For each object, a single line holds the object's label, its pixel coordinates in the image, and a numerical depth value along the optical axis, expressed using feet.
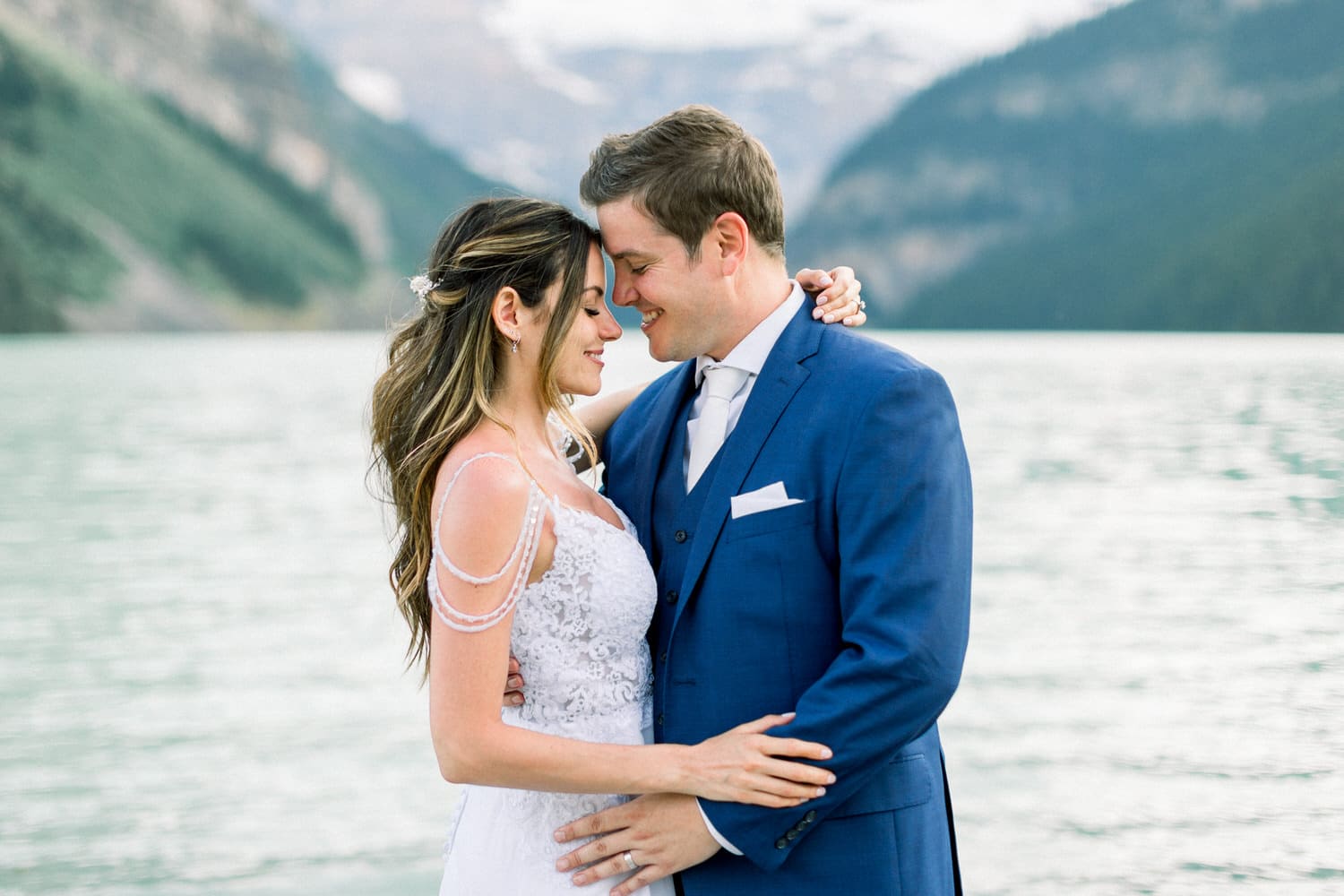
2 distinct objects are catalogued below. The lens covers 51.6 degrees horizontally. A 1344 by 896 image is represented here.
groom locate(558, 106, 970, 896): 9.60
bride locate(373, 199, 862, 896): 9.70
